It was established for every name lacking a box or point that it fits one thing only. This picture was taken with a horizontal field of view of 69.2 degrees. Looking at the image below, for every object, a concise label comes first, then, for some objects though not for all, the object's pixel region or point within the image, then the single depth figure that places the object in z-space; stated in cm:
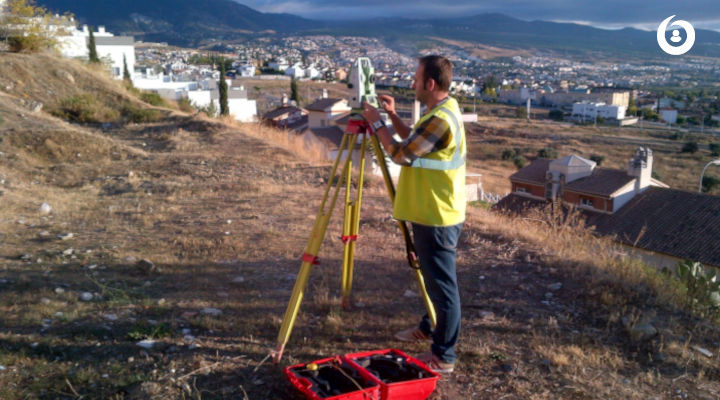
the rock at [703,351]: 330
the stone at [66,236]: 541
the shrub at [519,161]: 3859
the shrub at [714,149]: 3969
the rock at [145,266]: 448
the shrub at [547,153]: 3922
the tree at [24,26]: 1869
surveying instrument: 317
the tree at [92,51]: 2651
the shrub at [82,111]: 1443
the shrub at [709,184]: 3008
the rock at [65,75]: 1736
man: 270
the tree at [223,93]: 3163
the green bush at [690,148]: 4066
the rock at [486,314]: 374
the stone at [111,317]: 355
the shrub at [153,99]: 1938
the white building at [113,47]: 3647
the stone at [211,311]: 372
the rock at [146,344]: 316
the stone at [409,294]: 414
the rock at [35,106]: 1389
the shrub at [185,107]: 2080
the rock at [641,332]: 344
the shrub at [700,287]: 388
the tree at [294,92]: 4928
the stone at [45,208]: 638
